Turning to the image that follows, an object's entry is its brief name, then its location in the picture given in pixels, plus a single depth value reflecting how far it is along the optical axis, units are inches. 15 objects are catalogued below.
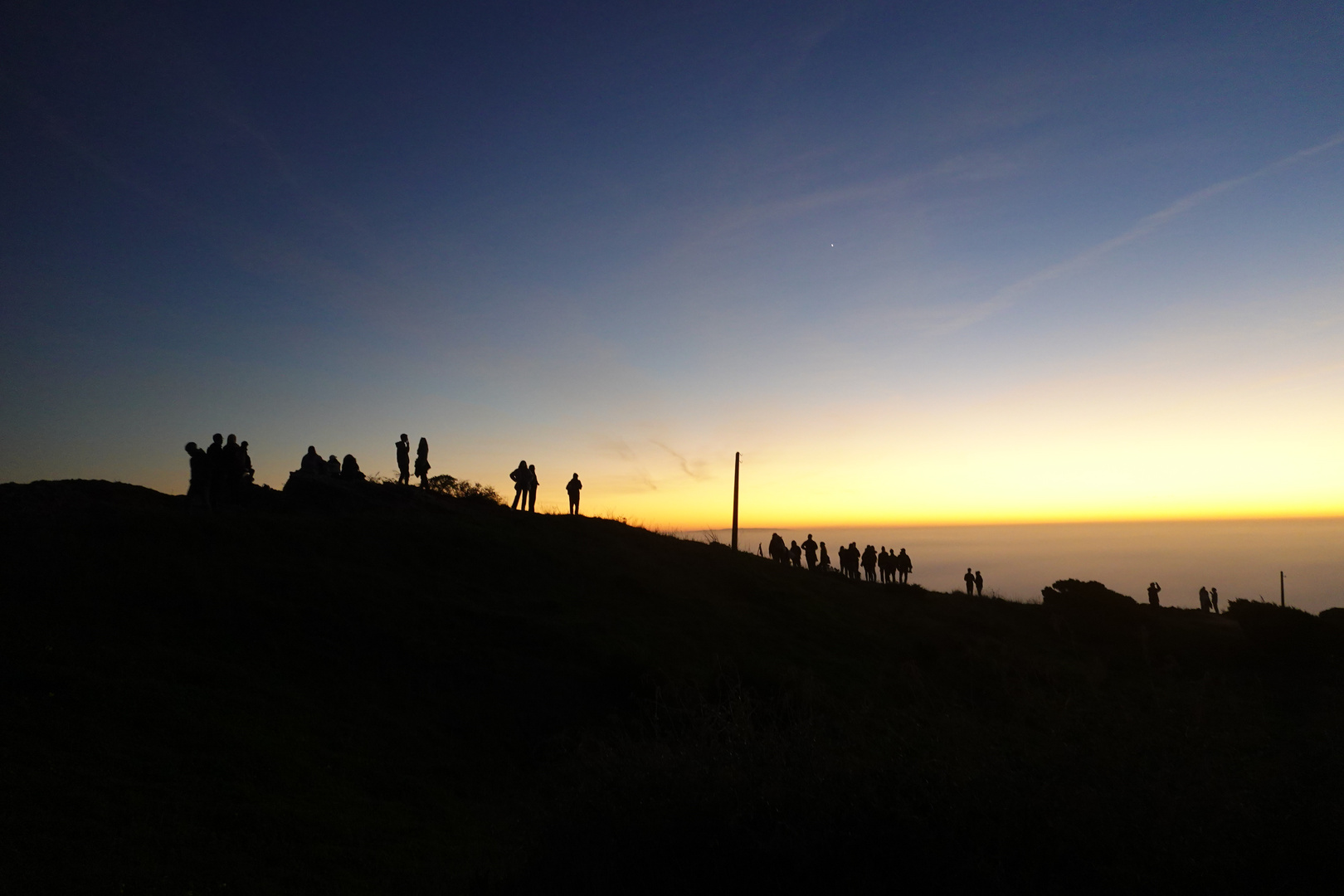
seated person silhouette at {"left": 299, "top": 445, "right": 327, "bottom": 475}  954.1
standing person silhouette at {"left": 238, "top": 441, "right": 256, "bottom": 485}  824.3
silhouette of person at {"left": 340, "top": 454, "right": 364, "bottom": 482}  1011.9
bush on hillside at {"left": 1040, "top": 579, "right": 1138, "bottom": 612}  1213.1
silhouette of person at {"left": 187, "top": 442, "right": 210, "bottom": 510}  737.0
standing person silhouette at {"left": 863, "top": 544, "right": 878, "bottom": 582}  1354.6
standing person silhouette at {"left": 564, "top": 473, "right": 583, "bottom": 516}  1202.0
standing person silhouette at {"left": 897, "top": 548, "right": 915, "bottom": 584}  1359.5
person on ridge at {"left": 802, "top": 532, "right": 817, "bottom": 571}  1382.9
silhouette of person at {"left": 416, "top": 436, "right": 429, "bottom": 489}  1080.8
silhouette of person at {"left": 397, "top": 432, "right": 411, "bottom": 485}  1058.1
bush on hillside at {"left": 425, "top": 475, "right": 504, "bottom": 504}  1399.2
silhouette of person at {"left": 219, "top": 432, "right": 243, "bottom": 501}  808.9
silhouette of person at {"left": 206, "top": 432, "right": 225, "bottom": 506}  768.8
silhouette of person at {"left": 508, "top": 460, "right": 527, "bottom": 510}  1179.3
